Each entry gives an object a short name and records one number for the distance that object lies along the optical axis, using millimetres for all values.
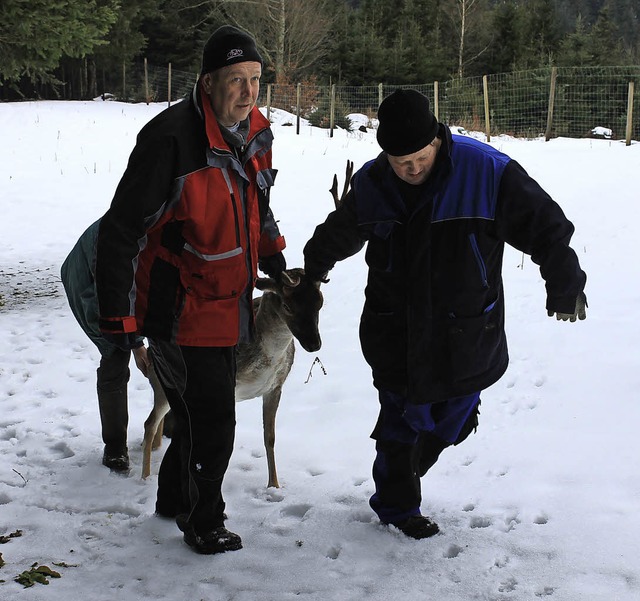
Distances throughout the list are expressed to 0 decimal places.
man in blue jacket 2951
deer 3938
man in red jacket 2914
